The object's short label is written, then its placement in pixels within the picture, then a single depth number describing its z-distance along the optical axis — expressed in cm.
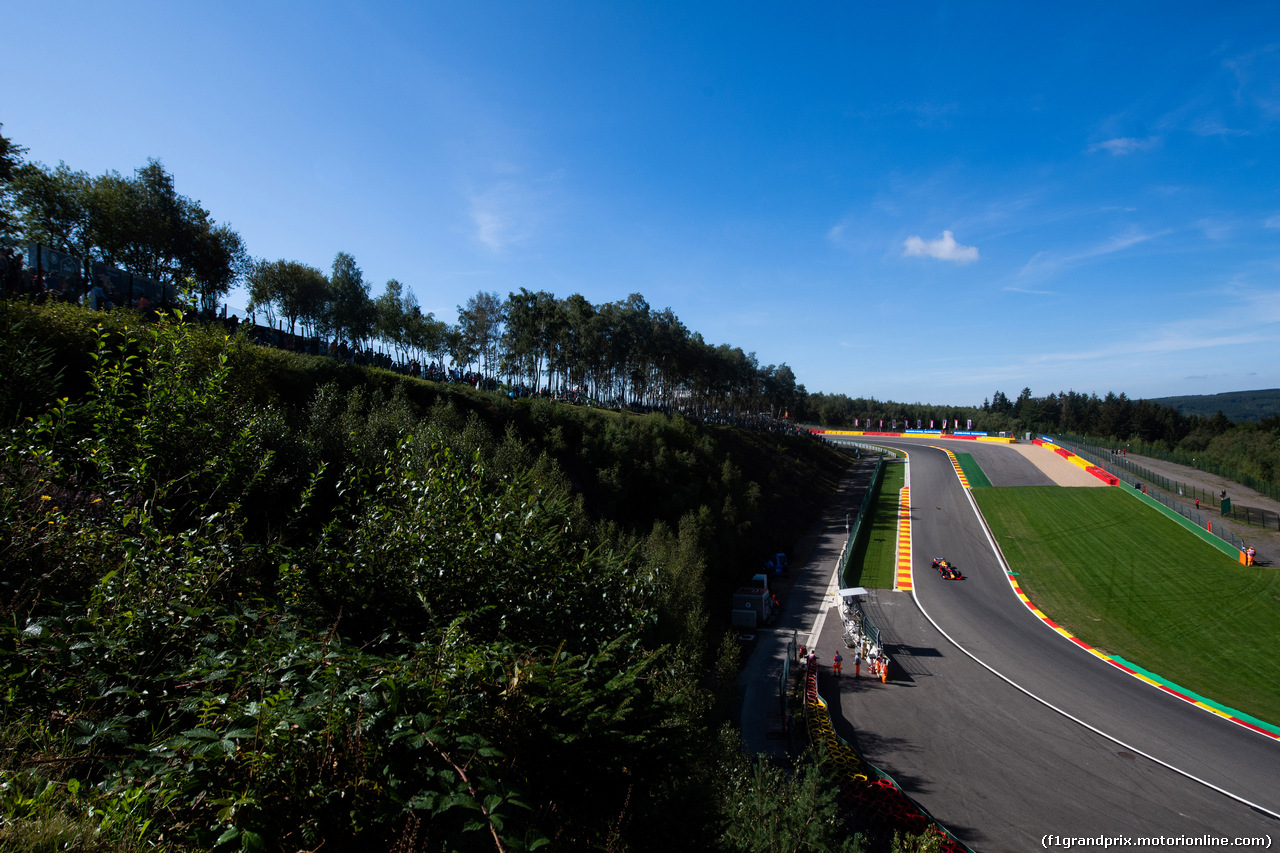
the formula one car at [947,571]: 3622
